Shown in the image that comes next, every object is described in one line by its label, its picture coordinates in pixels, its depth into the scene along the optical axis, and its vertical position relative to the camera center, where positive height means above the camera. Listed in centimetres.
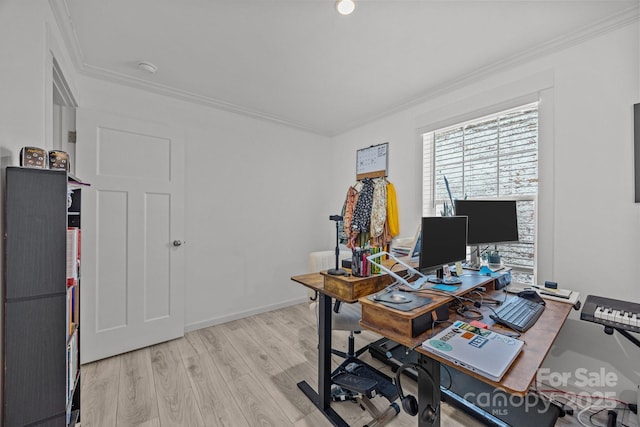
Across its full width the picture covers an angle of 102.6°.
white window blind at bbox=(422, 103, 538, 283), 213 +45
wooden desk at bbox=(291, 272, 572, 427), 94 -56
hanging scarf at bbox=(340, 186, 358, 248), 344 +0
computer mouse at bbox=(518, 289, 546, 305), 161 -53
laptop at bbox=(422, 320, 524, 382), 89 -53
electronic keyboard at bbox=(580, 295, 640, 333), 131 -54
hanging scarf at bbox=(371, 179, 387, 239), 311 +5
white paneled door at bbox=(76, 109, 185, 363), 223 -22
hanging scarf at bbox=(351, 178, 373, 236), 326 +5
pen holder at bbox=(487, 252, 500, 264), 213 -37
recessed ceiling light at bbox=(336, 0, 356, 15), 153 +125
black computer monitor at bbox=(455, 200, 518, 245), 199 -4
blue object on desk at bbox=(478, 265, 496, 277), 190 -43
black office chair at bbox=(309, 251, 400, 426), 167 -119
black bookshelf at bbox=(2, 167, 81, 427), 96 -34
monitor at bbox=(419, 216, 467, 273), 148 -17
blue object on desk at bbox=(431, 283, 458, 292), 149 -44
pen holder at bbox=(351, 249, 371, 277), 154 -31
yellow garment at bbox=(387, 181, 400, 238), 309 +1
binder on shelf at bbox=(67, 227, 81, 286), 120 -22
